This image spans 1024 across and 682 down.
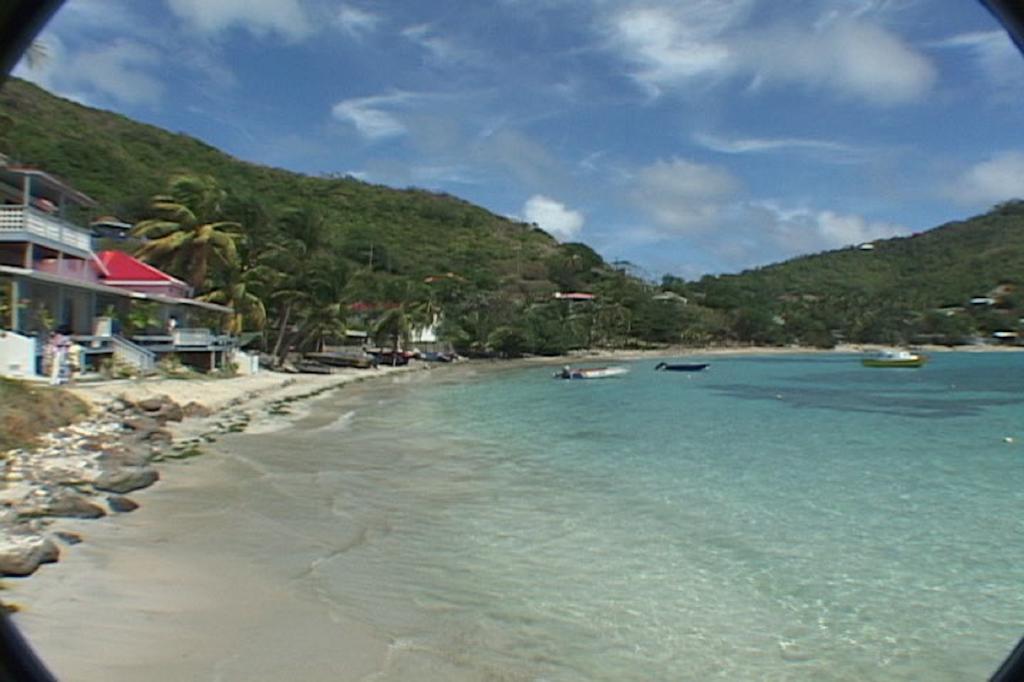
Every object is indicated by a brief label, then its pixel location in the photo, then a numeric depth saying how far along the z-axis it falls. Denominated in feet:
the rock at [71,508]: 25.05
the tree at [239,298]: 96.27
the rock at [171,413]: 52.14
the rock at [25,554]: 18.35
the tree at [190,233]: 90.12
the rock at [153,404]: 50.97
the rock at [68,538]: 22.20
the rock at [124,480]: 30.04
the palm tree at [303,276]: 107.04
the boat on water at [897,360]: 186.70
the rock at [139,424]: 43.57
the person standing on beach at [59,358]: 52.49
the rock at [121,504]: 27.33
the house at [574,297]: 237.51
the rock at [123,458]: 33.71
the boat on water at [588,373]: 131.75
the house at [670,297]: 268.41
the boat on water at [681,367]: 158.71
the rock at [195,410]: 57.14
